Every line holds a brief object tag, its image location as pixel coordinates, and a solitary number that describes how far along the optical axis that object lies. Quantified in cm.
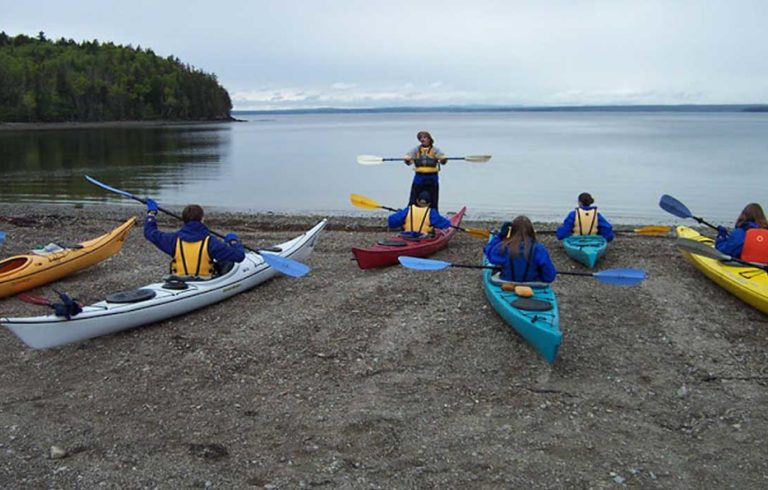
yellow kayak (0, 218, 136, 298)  793
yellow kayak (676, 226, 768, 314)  711
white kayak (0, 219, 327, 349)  590
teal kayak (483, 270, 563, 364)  575
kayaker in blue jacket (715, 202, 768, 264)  762
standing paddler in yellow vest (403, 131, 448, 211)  1041
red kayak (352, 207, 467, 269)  885
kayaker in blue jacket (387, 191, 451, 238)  951
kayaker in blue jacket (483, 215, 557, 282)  656
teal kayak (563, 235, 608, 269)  895
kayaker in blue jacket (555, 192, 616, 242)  963
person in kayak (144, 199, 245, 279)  694
